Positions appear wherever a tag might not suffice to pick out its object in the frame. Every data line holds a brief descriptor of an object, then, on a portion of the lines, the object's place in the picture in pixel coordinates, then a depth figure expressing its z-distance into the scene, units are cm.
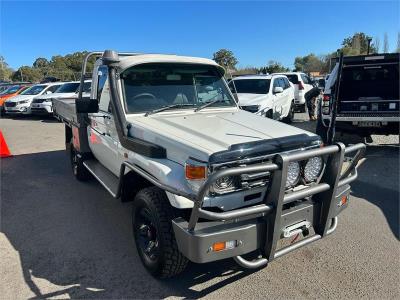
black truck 816
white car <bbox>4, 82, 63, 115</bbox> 1766
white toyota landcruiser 283
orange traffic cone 896
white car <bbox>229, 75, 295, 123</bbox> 1061
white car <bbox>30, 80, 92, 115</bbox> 1667
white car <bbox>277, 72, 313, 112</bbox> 1642
